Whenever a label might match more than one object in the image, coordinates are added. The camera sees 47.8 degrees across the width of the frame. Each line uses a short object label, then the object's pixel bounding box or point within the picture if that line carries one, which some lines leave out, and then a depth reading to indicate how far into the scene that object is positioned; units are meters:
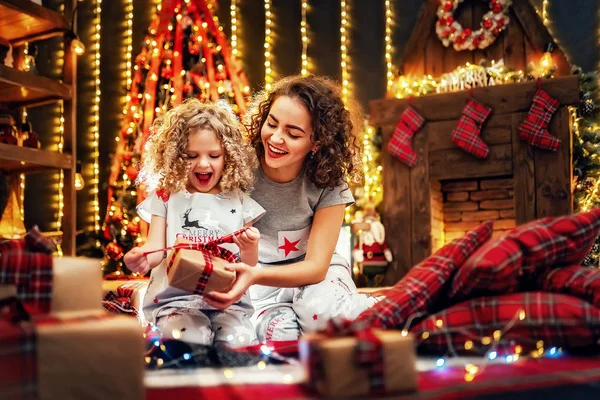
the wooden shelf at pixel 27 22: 3.88
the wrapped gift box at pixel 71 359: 0.97
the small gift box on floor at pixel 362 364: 1.07
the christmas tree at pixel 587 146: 4.48
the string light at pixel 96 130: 5.52
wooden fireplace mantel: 4.37
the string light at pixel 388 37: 5.21
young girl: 1.94
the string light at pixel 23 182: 4.75
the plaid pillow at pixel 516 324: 1.42
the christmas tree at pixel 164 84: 4.88
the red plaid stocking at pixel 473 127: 4.50
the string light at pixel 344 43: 5.28
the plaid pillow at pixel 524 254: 1.46
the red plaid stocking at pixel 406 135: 4.72
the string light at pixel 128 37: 5.57
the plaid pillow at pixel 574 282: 1.48
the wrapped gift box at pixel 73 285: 1.22
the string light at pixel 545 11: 4.84
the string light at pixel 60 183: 5.42
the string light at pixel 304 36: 5.34
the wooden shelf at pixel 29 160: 3.79
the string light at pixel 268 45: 5.37
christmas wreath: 4.71
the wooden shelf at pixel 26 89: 3.86
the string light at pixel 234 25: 5.43
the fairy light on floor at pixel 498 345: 1.42
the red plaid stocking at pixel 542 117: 4.33
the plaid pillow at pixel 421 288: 1.52
